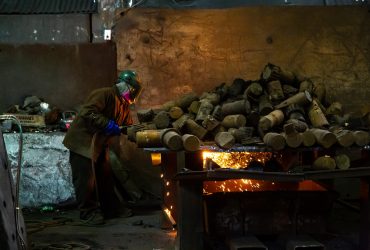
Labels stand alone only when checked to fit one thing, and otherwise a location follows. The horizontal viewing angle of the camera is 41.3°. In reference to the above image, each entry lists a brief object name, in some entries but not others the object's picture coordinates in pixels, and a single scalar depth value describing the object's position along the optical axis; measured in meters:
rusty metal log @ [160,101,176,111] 6.36
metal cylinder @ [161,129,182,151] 4.94
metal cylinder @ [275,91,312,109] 5.80
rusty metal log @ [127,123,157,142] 5.93
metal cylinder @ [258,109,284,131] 5.27
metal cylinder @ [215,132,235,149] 5.06
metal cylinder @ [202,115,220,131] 5.50
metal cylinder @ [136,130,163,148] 5.32
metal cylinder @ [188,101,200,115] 6.23
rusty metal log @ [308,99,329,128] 5.62
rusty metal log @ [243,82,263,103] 6.09
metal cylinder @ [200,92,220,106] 6.24
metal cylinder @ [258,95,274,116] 5.62
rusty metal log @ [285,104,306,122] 5.55
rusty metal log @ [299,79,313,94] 6.25
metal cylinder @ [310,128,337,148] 4.91
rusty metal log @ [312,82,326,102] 6.58
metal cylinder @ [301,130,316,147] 4.98
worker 6.93
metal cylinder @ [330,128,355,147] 4.97
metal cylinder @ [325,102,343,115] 6.28
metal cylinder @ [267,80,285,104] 5.96
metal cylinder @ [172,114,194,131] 5.48
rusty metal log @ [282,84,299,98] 6.15
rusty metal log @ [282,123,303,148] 4.93
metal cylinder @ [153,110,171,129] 5.94
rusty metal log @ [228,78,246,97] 6.40
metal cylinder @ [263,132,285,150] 4.89
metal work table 4.64
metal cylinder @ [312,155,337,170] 5.03
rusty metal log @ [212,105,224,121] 5.75
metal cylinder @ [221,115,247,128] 5.45
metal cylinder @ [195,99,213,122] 5.73
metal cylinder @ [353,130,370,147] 4.99
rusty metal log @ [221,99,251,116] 5.67
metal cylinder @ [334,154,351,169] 5.09
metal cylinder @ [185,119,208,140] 5.47
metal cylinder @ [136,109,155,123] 6.50
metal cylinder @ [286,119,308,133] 5.20
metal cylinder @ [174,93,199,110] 6.39
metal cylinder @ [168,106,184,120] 6.13
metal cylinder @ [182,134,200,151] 4.95
